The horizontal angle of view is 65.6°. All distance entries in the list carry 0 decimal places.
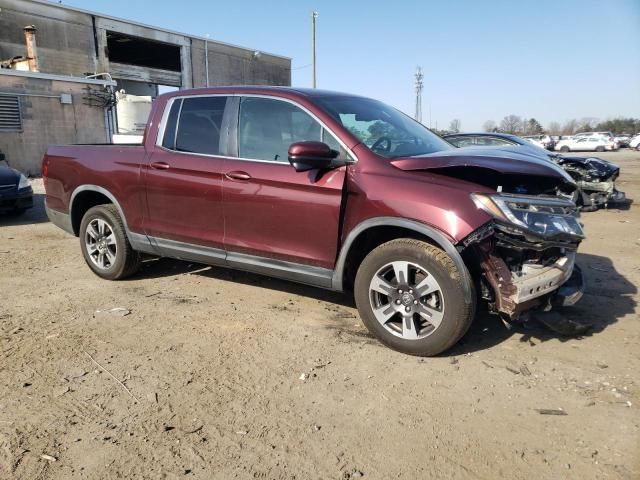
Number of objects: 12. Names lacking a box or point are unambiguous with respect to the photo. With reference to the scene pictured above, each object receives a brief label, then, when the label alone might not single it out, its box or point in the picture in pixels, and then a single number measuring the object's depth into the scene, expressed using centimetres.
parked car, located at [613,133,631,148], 4098
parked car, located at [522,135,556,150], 3834
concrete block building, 1756
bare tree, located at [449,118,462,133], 7788
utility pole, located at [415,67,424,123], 6431
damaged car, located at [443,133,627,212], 988
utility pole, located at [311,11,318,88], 3838
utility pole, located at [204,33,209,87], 3488
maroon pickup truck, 330
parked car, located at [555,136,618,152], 3866
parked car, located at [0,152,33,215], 900
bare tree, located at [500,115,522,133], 8362
